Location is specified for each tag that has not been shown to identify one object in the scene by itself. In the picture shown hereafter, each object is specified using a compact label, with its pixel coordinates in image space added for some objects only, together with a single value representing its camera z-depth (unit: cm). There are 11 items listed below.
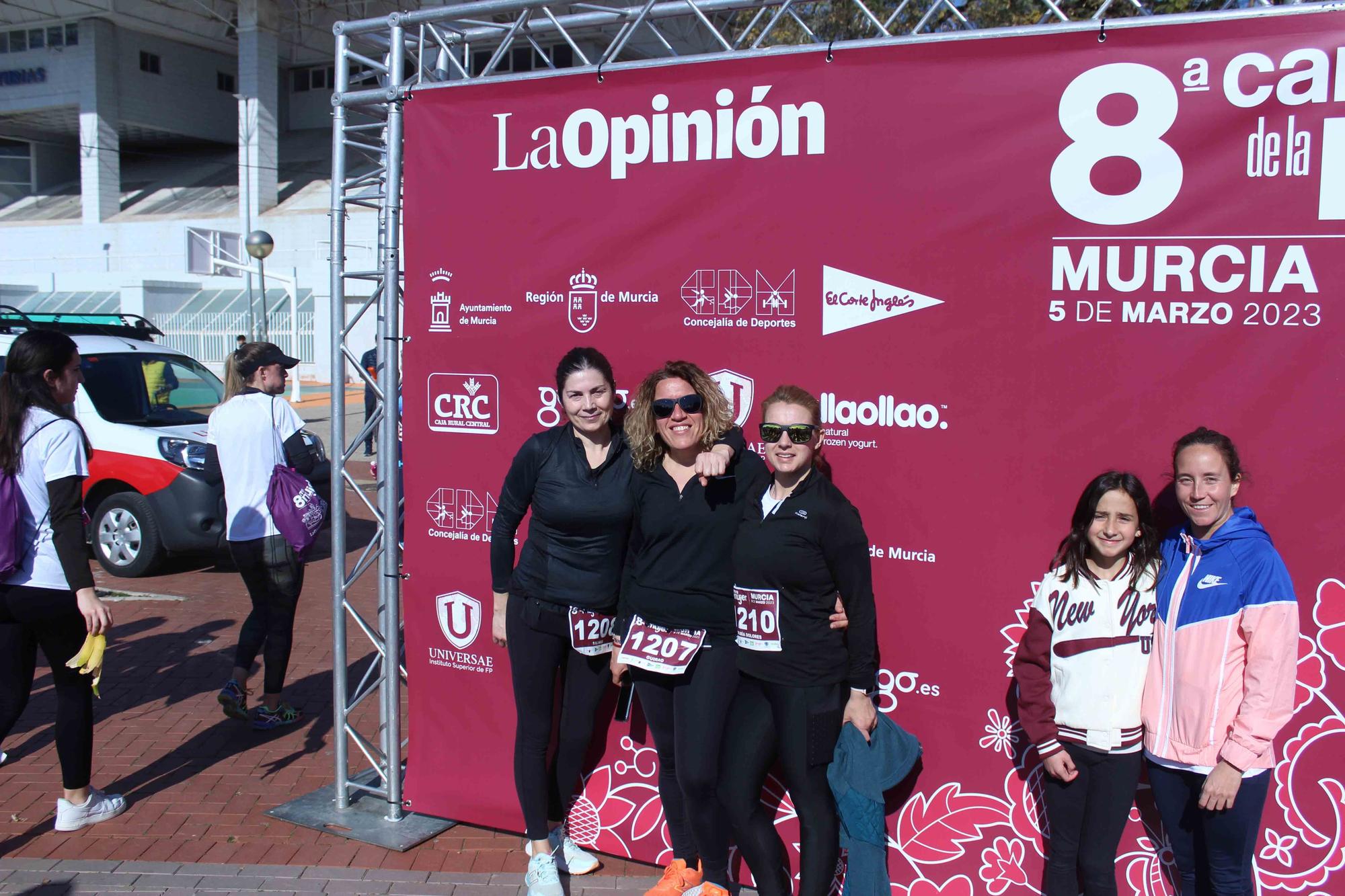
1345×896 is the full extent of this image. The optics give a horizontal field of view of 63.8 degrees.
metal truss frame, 429
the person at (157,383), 971
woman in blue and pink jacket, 303
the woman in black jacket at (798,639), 342
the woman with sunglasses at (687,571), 364
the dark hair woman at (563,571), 387
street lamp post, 2162
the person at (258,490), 546
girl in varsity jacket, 325
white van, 895
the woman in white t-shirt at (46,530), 428
